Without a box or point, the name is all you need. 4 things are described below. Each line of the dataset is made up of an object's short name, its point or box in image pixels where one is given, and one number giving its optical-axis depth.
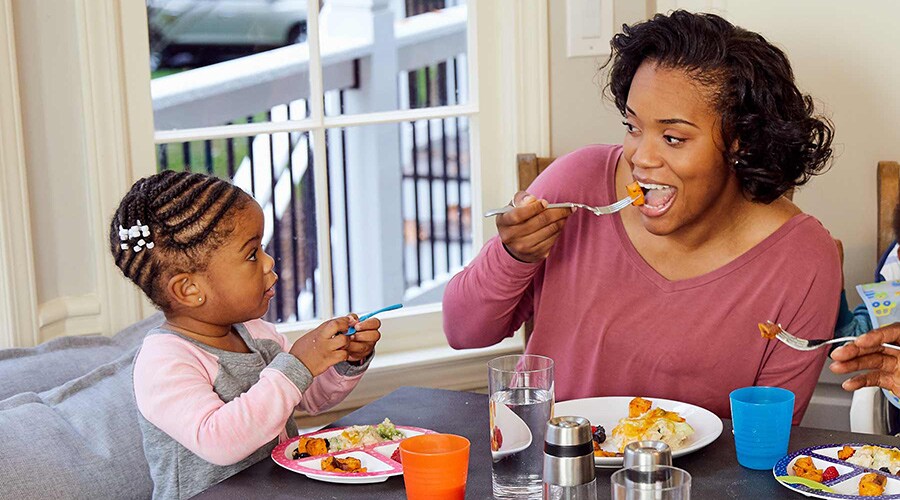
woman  1.66
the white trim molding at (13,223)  1.96
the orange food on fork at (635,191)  1.66
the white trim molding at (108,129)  2.11
